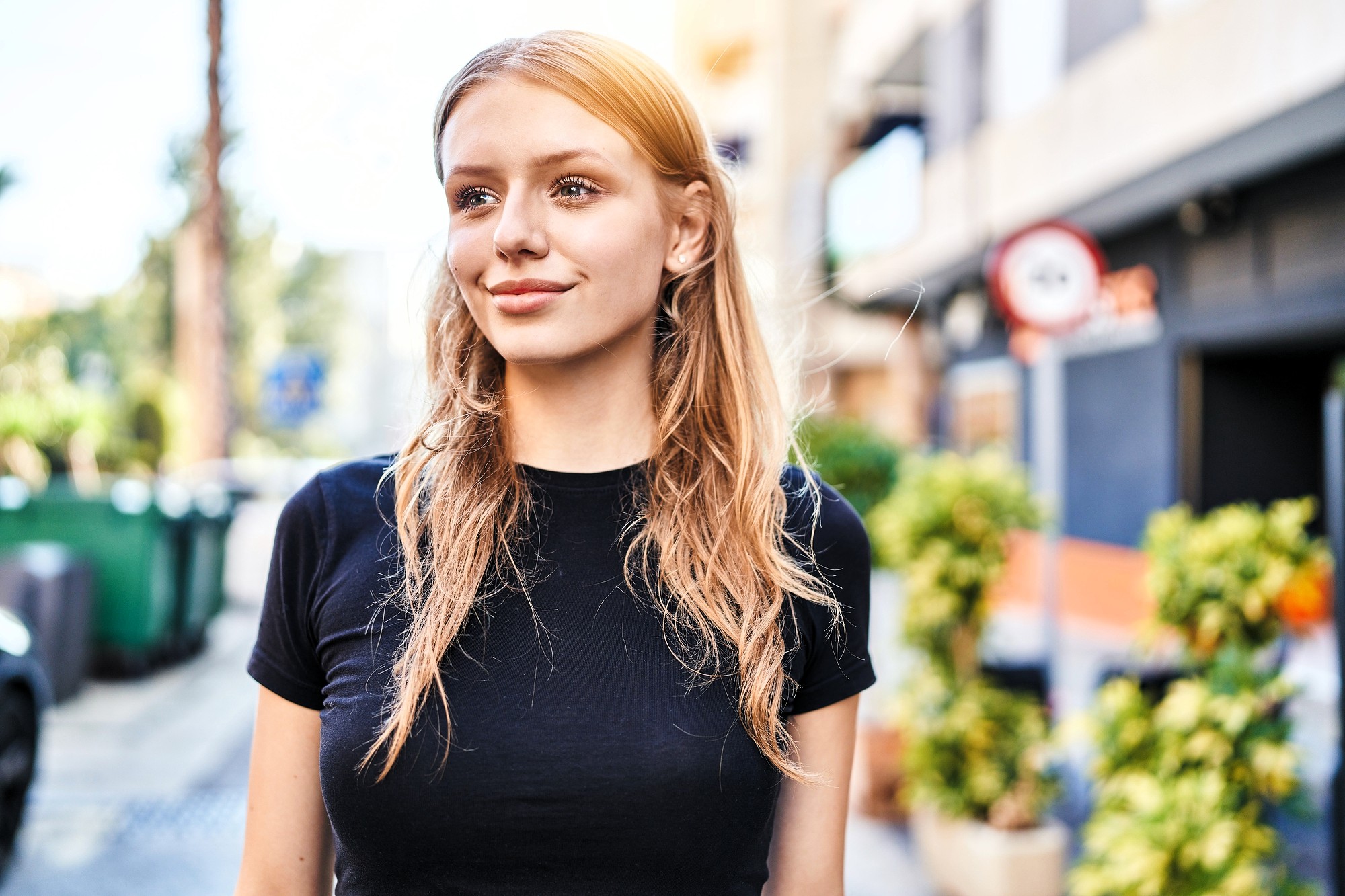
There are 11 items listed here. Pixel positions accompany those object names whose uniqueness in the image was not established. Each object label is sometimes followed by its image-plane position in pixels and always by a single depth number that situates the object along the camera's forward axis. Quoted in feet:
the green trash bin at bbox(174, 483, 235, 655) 26.94
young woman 4.47
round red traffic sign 18.45
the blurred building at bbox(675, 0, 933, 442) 66.03
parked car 14.71
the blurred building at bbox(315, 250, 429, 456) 118.01
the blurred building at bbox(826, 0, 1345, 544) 25.27
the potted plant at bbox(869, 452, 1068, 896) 13.51
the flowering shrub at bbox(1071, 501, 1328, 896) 9.46
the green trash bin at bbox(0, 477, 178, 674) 24.36
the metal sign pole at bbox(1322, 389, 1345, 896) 8.25
